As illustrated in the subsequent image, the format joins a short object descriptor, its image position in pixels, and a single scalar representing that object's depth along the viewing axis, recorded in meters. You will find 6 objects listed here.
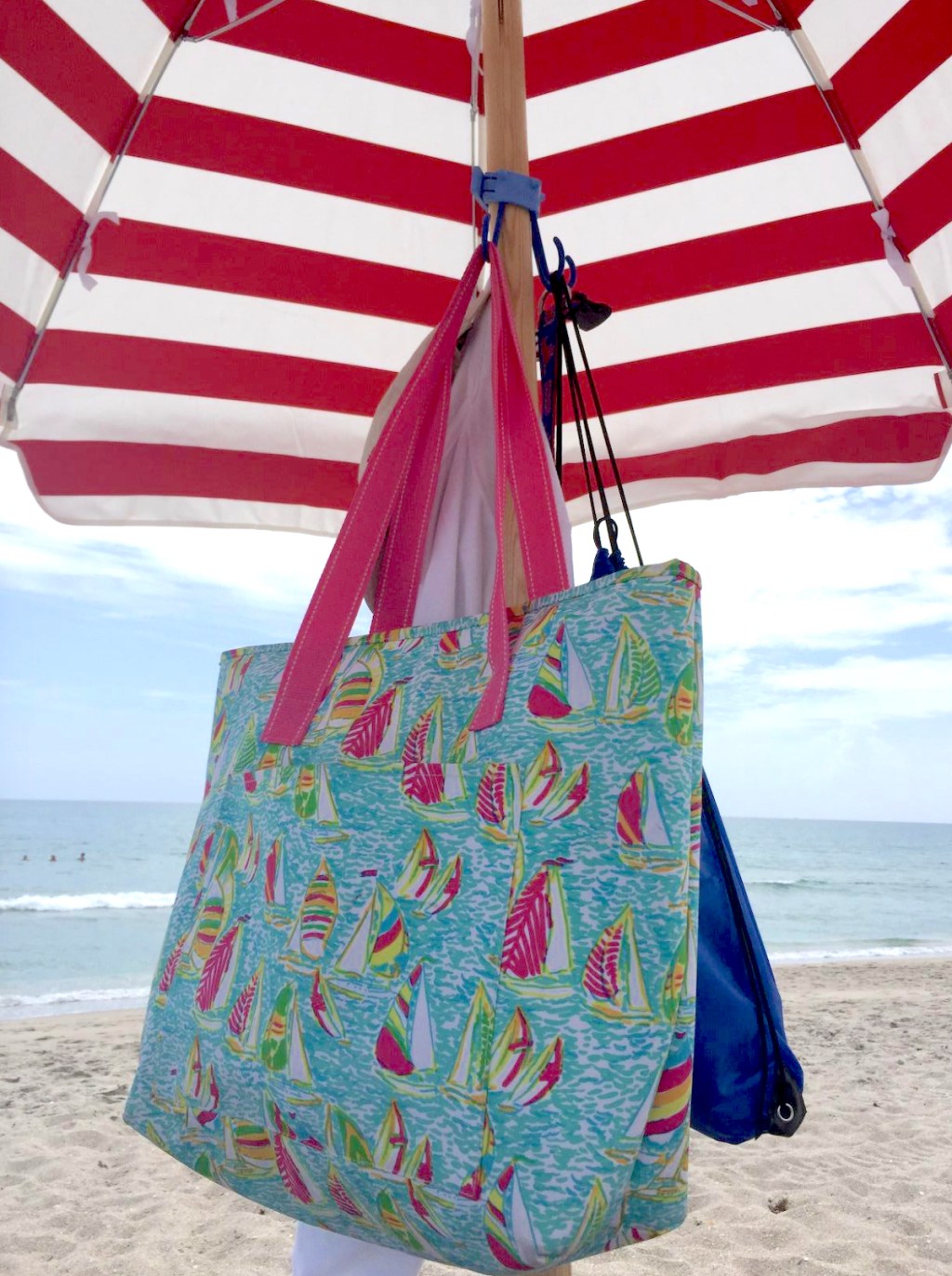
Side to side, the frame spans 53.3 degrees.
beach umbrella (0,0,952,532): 1.86
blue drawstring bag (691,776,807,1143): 0.96
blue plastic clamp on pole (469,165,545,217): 1.24
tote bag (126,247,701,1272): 0.74
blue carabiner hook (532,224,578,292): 1.28
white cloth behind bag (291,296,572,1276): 1.07
